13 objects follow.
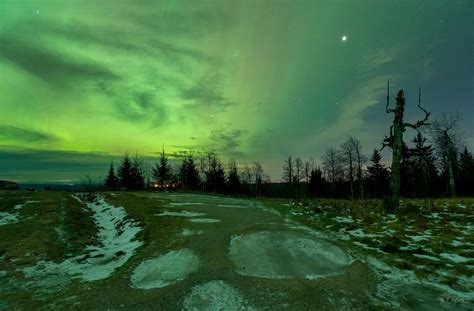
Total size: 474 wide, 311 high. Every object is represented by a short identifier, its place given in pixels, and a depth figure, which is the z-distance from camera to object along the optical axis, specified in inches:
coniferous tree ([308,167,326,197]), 2645.2
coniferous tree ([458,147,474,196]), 1743.4
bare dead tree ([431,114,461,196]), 1283.7
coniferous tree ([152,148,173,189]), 2672.2
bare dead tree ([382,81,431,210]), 584.5
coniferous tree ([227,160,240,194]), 2709.2
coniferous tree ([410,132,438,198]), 1988.9
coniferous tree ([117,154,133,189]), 2797.7
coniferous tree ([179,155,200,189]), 2716.5
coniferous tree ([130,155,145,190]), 2871.6
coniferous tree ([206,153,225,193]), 2657.5
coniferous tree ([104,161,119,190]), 3006.9
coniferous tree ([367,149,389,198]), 2477.9
